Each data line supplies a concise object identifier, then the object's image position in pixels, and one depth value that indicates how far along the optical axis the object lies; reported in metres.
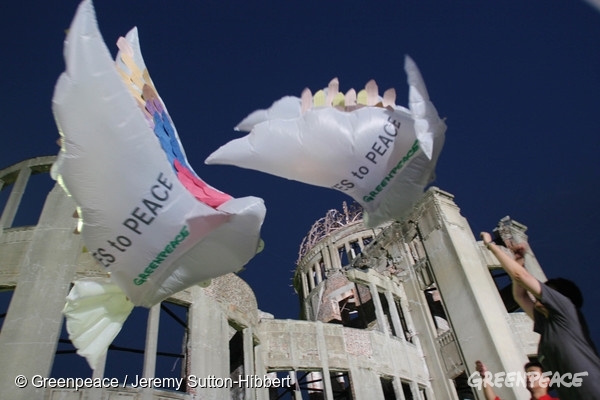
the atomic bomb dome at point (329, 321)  9.42
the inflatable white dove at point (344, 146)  4.10
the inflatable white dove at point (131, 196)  2.66
